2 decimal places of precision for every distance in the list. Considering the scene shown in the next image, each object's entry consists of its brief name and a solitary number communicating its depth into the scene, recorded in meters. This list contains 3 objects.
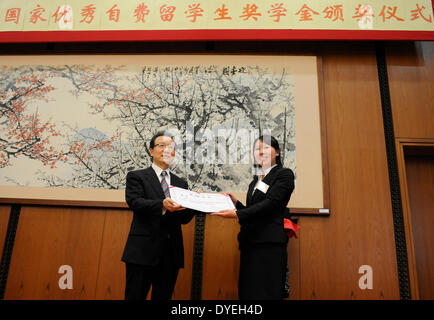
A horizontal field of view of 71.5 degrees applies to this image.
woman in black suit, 1.71
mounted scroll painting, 2.75
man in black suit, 1.76
